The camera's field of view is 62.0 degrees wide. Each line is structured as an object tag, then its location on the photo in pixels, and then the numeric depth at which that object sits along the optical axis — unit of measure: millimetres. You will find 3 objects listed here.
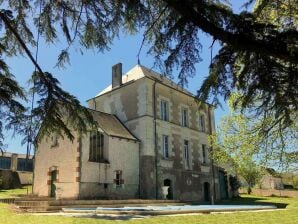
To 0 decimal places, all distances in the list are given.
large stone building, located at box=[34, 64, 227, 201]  14172
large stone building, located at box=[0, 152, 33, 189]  22659
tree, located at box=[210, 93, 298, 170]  9151
